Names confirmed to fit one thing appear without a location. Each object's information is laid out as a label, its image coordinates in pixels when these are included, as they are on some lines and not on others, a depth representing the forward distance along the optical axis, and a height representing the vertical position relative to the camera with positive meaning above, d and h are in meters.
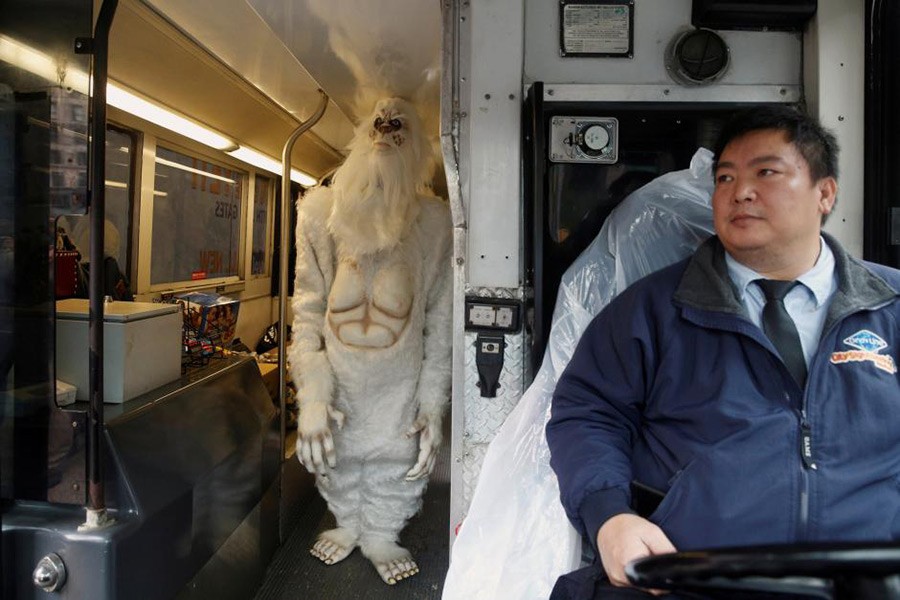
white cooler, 1.81 -0.17
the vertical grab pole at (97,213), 1.51 +0.23
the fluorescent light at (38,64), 1.54 +0.65
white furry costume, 2.79 -0.11
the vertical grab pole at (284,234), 3.10 +0.37
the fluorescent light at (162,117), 3.05 +1.11
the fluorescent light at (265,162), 4.67 +1.24
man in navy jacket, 1.15 -0.18
